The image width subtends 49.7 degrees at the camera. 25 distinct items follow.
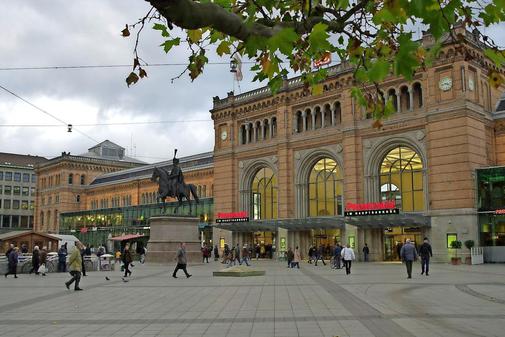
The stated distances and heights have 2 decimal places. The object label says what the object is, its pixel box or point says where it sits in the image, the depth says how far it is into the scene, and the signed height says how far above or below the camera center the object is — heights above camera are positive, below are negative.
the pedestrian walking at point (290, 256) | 37.34 -0.91
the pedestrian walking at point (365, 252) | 43.91 -0.77
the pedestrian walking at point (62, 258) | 34.44 -0.94
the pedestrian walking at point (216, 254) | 53.71 -1.10
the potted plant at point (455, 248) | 38.28 -0.41
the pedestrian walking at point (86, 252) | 39.07 -0.65
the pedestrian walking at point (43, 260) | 31.99 -0.99
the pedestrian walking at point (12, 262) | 29.52 -1.04
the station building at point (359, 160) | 40.91 +7.16
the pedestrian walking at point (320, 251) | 42.42 -0.66
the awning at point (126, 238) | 57.06 +0.53
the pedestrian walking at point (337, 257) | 34.35 -0.91
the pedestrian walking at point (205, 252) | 46.25 -0.79
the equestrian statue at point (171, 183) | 42.41 +4.64
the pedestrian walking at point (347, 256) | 29.45 -0.73
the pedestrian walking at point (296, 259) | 36.76 -1.10
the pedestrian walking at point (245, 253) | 40.21 -0.75
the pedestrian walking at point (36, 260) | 31.66 -0.97
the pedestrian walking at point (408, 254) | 25.30 -0.55
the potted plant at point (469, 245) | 38.44 -0.23
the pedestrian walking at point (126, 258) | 27.17 -0.75
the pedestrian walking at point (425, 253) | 27.59 -0.54
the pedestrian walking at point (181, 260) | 27.16 -0.85
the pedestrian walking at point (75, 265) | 21.16 -0.87
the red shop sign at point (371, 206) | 42.10 +2.92
